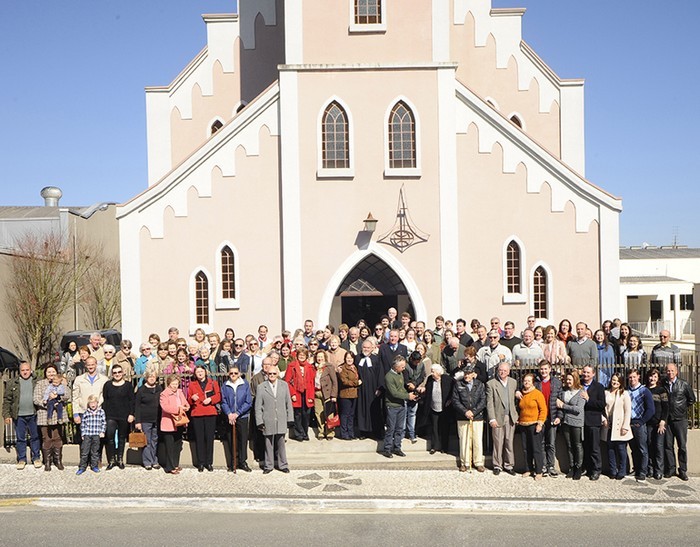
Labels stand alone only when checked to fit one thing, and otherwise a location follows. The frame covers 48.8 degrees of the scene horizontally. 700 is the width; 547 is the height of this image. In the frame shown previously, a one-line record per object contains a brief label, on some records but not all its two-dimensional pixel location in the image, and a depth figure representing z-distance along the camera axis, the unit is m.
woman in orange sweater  12.00
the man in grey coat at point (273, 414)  12.29
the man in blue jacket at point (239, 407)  12.46
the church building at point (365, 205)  19.61
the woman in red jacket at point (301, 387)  13.23
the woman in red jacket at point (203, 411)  12.36
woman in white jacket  11.89
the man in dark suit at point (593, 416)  11.93
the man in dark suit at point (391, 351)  13.61
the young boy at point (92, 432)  12.23
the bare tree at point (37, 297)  30.75
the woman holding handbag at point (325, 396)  13.27
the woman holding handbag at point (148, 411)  12.33
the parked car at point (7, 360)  23.86
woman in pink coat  12.23
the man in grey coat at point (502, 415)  12.26
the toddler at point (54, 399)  12.47
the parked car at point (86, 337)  26.39
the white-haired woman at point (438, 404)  12.88
